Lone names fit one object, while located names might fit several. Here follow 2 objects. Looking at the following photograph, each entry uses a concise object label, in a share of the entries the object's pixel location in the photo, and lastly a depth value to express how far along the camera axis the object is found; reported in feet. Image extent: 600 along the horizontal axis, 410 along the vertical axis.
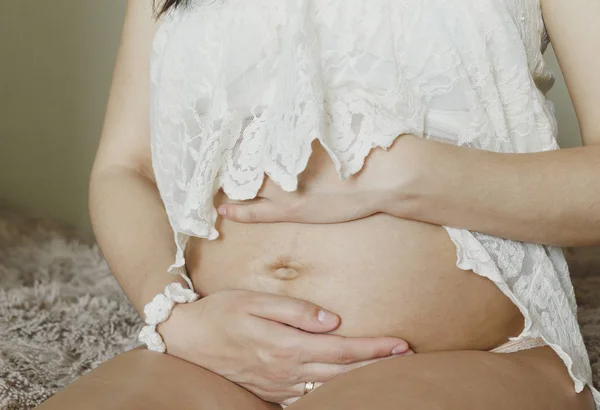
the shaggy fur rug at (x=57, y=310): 3.74
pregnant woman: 2.64
